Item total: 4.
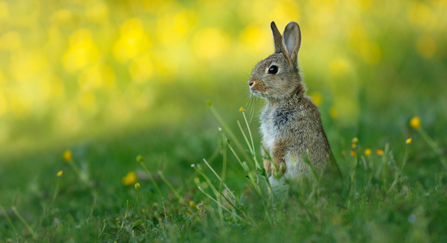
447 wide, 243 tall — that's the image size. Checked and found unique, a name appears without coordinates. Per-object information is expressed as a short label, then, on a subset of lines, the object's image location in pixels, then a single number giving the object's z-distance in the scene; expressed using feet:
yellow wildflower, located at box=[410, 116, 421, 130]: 24.44
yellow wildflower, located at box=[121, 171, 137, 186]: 27.53
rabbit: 21.68
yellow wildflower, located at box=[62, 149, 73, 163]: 29.89
